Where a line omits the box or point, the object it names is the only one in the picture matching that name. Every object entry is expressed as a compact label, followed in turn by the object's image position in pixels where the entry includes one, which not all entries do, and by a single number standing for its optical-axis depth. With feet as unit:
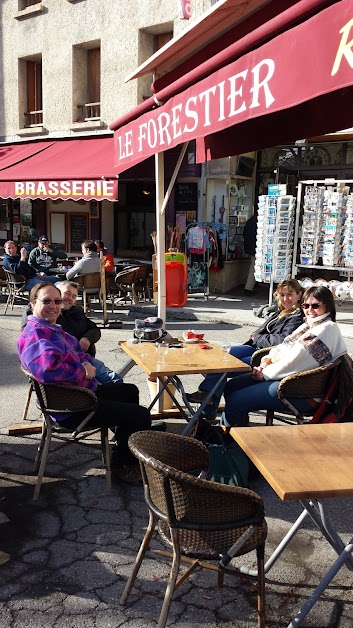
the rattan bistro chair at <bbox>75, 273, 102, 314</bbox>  32.76
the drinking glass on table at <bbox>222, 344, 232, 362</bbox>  14.22
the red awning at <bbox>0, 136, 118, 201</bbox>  35.68
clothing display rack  41.93
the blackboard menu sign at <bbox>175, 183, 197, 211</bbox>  44.55
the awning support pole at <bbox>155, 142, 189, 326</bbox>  16.61
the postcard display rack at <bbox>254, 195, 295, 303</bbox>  33.35
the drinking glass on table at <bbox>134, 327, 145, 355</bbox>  16.11
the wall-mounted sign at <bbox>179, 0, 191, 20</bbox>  38.06
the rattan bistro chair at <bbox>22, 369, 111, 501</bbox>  12.21
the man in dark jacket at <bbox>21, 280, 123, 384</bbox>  16.16
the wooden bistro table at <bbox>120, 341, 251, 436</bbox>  13.12
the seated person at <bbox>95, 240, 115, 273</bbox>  38.27
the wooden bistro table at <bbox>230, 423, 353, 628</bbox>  7.28
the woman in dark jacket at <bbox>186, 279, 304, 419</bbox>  16.18
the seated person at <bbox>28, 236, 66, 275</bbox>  39.01
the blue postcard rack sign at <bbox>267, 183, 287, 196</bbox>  34.66
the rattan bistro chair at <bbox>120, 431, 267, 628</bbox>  7.72
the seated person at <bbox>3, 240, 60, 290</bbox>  34.50
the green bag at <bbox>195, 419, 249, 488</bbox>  11.96
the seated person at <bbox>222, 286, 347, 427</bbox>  13.43
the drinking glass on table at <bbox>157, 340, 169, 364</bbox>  13.96
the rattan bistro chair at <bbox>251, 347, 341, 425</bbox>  13.16
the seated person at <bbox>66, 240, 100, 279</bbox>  33.06
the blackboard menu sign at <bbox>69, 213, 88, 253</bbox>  52.06
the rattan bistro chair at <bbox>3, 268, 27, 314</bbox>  34.88
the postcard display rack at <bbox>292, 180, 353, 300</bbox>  31.40
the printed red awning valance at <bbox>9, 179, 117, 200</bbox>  35.01
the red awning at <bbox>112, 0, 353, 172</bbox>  7.52
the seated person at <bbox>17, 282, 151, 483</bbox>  12.22
